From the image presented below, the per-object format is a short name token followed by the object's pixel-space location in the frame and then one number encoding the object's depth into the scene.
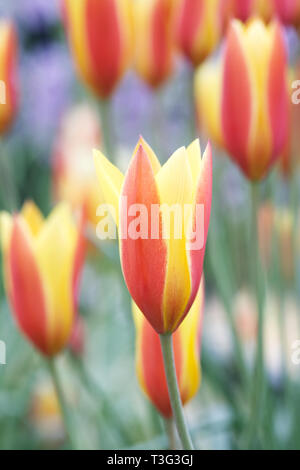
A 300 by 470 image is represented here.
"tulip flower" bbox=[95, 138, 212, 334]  0.50
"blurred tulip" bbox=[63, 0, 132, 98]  0.65
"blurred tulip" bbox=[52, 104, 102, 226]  0.78
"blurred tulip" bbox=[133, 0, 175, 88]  0.67
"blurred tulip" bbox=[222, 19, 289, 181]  0.57
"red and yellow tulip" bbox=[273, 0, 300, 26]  0.62
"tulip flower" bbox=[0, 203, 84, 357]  0.58
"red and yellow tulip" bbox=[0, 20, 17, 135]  0.69
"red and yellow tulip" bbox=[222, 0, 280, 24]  0.63
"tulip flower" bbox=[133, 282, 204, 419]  0.55
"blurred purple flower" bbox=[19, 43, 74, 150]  1.33
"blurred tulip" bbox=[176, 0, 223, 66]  0.65
